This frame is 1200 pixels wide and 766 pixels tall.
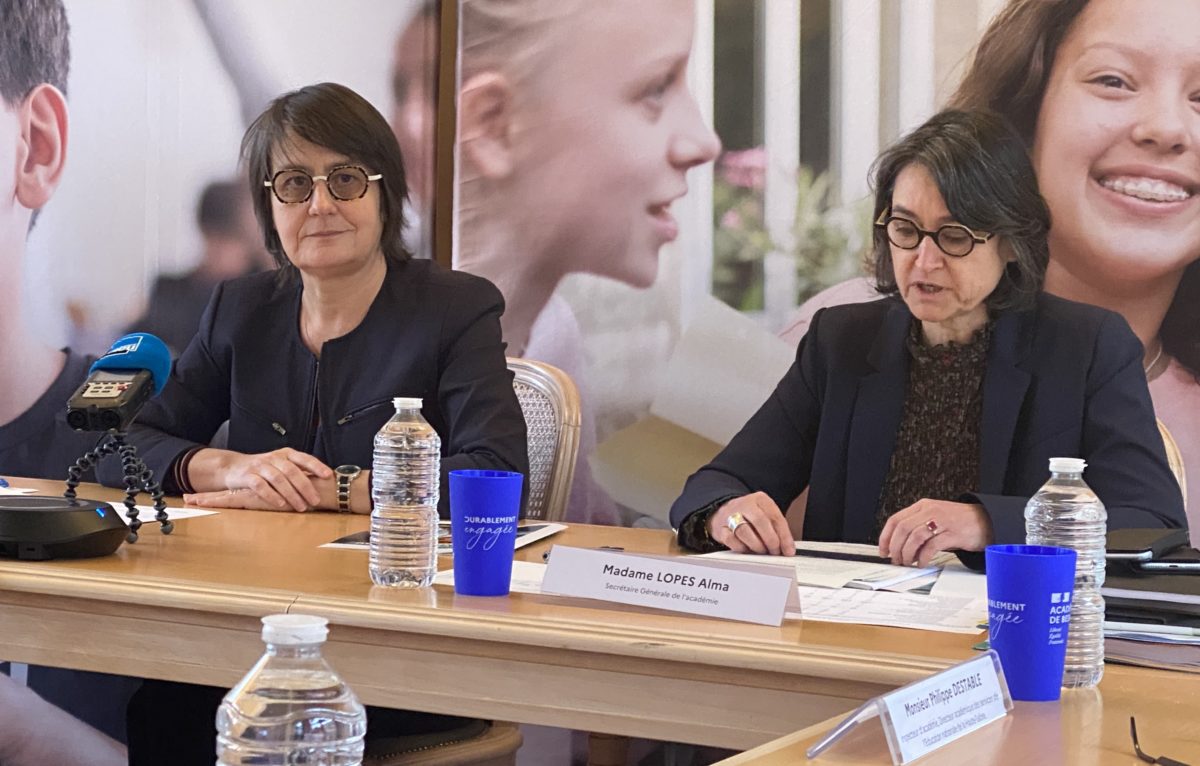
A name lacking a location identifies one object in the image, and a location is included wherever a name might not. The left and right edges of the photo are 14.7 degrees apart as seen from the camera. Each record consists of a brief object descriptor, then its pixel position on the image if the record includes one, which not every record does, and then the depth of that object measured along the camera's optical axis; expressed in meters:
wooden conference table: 4.22
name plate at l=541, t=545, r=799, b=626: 4.32
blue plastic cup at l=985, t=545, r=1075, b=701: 4.07
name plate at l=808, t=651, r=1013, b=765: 3.89
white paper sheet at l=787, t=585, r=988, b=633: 4.33
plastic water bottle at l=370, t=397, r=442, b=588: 4.46
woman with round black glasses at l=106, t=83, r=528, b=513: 5.21
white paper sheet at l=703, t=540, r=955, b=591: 4.55
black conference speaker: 4.57
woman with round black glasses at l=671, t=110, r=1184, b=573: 5.04
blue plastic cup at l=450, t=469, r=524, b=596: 4.39
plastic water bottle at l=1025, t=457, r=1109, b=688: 4.13
